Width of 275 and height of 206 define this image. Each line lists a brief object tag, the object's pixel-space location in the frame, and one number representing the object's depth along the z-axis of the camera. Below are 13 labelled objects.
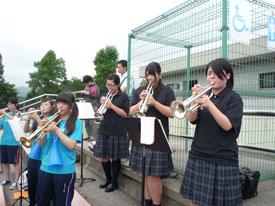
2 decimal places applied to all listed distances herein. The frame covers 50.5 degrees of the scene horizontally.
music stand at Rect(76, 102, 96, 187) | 5.11
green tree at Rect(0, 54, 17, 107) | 41.44
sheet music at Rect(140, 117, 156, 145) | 2.52
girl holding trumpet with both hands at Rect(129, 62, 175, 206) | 3.65
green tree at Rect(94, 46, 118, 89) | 34.98
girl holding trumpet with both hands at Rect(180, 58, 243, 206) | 2.54
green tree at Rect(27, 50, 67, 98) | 45.12
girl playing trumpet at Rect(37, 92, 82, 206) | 3.26
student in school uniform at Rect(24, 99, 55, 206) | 4.12
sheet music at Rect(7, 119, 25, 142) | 4.06
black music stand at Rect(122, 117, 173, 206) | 2.55
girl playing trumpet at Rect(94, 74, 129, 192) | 4.92
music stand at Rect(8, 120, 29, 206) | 4.06
